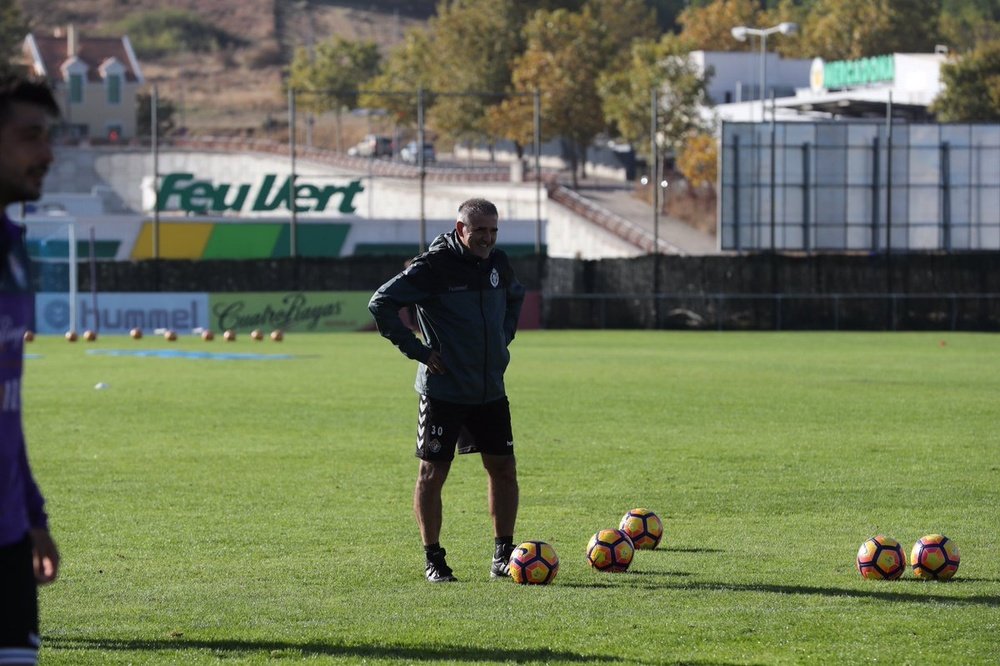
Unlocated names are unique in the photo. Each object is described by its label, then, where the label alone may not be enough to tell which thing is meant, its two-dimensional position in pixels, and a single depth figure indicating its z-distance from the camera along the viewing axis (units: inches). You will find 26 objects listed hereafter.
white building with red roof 4756.4
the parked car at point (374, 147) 4404.5
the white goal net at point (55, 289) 1866.8
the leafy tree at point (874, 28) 4534.9
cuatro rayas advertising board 1975.9
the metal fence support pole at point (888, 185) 2169.0
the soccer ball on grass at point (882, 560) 395.5
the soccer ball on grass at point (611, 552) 412.2
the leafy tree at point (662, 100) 3599.9
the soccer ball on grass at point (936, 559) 395.2
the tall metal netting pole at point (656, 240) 2137.1
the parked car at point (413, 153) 4256.9
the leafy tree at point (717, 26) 4525.1
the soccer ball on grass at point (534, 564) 391.2
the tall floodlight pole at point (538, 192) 2338.8
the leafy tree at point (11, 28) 4876.7
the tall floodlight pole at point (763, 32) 2578.7
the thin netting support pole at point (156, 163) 2255.5
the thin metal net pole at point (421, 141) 2209.6
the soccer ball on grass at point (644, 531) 452.8
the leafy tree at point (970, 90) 3304.6
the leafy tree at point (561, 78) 3762.3
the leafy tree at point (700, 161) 3385.8
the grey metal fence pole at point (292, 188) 2208.4
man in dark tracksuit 398.0
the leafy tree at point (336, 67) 5290.4
